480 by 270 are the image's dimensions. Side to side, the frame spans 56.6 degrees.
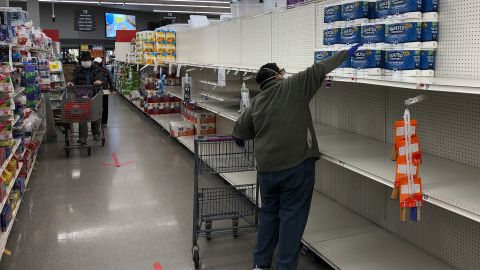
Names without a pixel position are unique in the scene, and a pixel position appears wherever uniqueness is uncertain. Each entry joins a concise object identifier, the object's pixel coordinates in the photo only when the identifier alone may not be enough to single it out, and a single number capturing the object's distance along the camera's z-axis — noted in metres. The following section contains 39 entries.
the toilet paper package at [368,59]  2.60
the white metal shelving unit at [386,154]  2.45
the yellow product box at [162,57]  9.21
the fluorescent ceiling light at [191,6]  19.22
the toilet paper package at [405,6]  2.37
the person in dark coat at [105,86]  9.25
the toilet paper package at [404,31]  2.38
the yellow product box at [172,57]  9.19
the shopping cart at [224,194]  3.67
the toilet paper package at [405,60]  2.42
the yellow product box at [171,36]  9.21
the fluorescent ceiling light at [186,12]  21.50
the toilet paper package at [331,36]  2.95
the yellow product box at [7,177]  3.83
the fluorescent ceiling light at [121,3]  17.67
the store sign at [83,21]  17.80
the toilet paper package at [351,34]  2.76
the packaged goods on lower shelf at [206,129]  7.29
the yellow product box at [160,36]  9.19
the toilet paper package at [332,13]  2.93
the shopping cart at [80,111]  7.37
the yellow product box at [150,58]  9.20
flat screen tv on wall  22.14
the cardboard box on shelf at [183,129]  7.67
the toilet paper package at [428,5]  2.45
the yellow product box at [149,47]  9.34
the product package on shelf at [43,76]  8.19
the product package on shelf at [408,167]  2.10
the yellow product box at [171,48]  9.21
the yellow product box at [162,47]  9.19
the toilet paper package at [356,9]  2.72
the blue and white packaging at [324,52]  2.99
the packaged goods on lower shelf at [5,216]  3.67
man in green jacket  2.85
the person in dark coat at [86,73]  9.05
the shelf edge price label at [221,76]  4.88
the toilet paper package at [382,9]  2.55
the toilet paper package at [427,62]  2.44
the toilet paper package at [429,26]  2.44
